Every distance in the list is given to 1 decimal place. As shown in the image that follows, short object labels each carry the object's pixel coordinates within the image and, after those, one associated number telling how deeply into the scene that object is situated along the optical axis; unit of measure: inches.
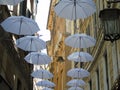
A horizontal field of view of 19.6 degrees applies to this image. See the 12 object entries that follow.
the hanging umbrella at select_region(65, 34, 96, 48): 604.4
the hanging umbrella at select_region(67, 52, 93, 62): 678.5
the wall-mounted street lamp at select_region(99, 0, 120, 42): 362.0
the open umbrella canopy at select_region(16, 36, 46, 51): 610.2
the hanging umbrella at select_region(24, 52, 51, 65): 697.0
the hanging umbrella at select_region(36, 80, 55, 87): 944.9
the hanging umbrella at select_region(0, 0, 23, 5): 446.2
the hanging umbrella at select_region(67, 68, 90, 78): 749.3
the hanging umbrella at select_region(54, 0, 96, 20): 488.7
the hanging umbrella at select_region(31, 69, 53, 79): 828.0
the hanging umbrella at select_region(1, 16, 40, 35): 525.0
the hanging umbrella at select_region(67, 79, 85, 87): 824.3
